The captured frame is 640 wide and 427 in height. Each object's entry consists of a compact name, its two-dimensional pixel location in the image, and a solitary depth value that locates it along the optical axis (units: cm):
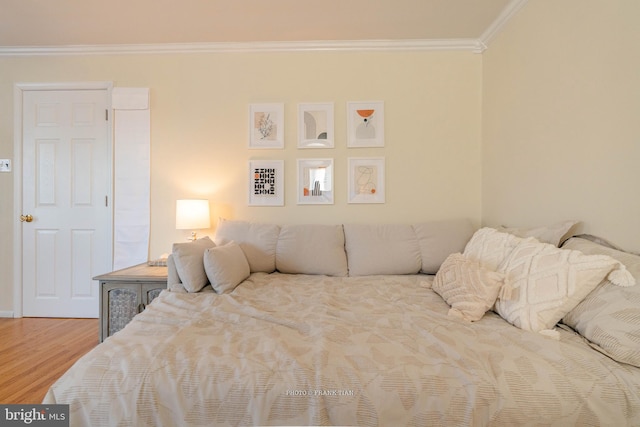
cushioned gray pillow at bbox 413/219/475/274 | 237
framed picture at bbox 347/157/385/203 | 281
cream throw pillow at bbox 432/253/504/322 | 146
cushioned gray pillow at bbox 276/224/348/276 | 237
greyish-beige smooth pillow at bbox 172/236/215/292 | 189
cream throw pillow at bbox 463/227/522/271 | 169
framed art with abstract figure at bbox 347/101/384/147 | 279
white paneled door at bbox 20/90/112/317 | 291
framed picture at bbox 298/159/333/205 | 283
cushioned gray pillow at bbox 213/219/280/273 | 238
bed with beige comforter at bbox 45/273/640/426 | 93
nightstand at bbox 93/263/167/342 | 221
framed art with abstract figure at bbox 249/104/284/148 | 283
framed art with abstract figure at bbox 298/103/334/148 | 282
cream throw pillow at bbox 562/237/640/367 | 103
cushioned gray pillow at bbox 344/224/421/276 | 237
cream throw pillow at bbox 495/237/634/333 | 124
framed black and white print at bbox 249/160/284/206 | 283
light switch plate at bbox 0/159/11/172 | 291
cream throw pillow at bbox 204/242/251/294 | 189
